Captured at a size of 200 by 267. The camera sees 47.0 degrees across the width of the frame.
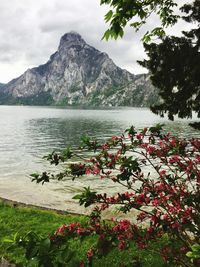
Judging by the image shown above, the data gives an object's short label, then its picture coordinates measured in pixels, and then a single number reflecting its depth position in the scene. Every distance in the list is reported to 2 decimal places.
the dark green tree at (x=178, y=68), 10.32
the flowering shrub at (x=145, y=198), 4.04
